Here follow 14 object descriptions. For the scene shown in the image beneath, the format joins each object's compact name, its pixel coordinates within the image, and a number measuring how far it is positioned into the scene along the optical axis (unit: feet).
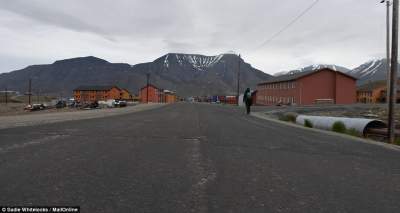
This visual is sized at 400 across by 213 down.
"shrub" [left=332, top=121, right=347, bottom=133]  53.76
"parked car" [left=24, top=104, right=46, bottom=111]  206.19
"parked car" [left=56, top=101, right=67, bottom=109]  247.95
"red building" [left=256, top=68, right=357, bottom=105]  201.16
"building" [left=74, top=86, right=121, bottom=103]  477.77
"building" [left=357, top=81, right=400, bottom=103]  316.60
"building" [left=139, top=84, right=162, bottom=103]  421.67
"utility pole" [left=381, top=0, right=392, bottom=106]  98.58
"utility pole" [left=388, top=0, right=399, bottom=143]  44.34
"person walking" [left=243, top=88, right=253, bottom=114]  91.12
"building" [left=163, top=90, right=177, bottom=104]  476.54
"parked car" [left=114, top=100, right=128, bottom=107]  223.92
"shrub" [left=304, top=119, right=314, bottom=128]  64.34
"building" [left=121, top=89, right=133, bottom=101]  504.43
